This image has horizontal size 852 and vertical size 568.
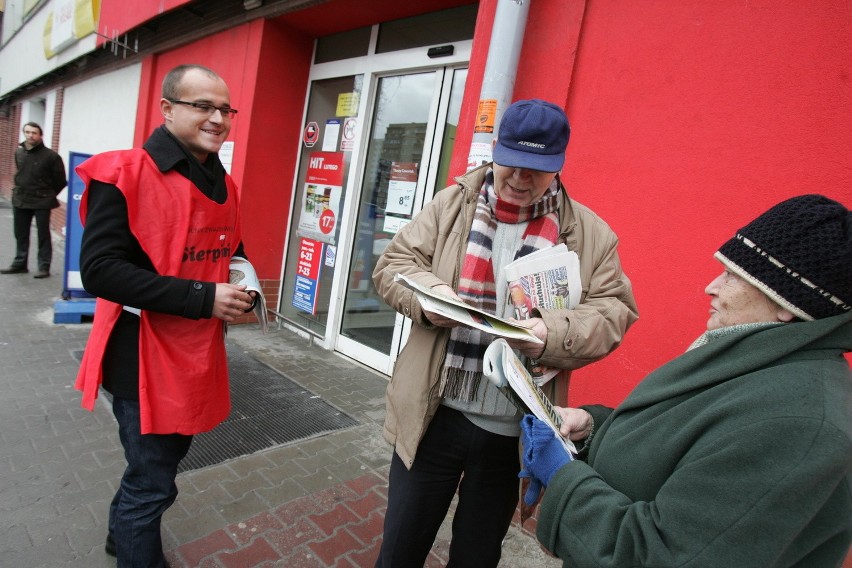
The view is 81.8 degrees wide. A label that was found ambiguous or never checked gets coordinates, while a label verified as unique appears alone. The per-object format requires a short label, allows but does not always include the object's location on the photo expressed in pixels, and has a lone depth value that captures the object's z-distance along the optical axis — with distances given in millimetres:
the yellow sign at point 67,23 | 9398
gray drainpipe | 3080
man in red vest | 1733
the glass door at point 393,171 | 4684
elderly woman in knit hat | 879
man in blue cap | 1714
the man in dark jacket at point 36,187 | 7074
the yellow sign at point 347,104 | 5531
